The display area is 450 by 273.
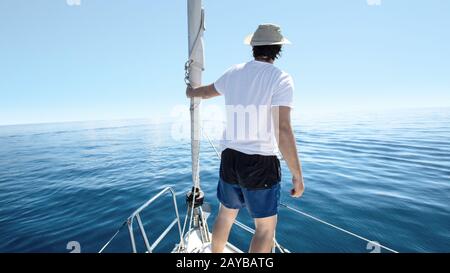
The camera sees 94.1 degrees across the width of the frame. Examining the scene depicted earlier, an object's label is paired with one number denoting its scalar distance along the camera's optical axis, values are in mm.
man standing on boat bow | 1692
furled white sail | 2402
